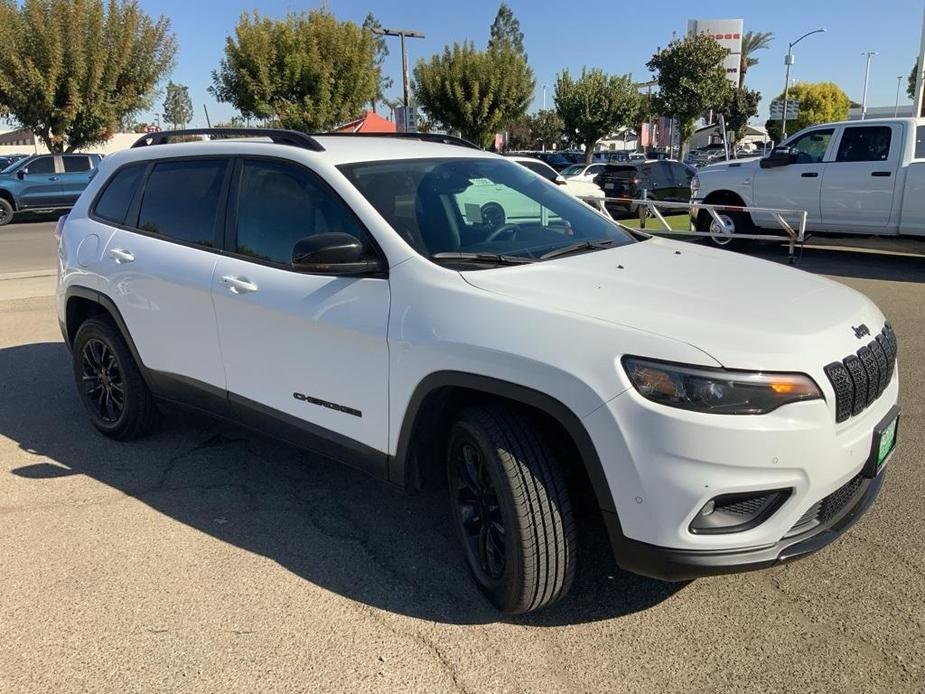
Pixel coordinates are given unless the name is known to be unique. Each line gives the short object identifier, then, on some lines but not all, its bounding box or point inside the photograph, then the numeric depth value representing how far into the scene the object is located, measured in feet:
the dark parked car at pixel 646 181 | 62.95
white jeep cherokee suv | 7.63
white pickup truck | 33.30
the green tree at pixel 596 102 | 138.82
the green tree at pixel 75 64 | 78.12
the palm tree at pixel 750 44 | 195.21
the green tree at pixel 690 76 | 116.67
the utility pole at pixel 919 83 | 67.46
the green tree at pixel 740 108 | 163.28
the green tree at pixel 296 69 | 97.91
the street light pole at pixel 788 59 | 172.76
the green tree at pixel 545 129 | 237.25
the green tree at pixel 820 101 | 234.17
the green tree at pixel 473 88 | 107.86
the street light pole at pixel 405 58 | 106.03
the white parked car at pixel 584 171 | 66.60
